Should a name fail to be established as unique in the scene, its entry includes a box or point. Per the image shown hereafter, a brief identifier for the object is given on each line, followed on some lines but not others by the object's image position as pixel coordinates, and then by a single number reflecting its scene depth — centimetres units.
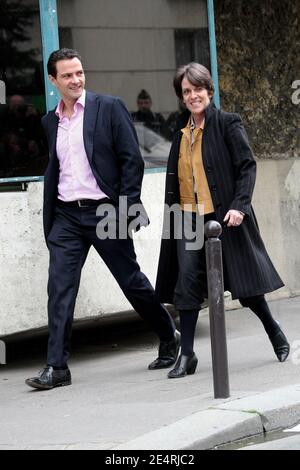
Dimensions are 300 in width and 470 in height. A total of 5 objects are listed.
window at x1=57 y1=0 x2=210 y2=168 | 1780
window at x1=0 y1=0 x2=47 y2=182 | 1685
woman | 1530
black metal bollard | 1342
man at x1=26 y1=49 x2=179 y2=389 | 1541
